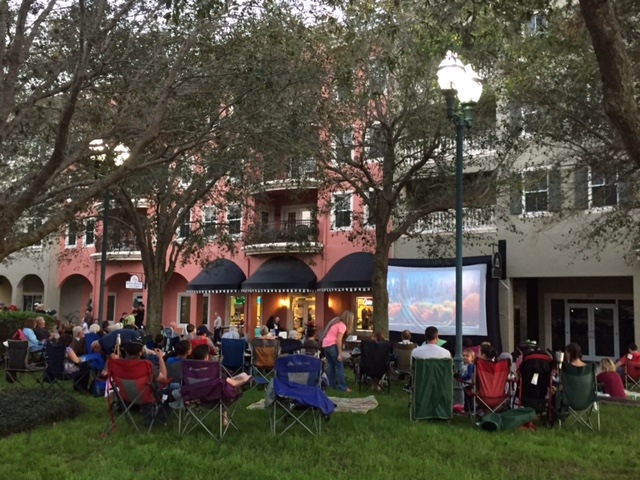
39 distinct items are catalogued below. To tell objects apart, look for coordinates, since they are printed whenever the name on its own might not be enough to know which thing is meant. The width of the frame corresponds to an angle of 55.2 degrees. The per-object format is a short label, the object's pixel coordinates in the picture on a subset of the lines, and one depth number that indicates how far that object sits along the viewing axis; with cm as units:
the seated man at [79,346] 1155
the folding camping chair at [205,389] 761
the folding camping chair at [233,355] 1182
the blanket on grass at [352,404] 949
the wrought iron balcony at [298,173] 1588
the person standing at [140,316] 2624
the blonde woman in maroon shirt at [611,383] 993
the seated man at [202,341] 1175
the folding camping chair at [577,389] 838
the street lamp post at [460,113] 957
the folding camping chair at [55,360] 1071
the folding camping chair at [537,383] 848
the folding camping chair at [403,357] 1204
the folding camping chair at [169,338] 1535
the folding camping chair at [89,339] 1181
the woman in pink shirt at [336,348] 1183
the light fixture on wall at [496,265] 2045
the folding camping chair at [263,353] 1209
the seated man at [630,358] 1283
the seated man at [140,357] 832
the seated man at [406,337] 1283
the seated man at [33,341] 1307
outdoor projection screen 2092
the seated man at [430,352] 899
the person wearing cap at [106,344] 1121
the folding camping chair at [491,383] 854
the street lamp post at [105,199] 1478
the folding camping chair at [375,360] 1145
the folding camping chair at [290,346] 1248
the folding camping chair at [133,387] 776
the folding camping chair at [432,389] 874
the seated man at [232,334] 1418
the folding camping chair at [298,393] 771
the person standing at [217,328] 2384
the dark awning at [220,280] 2639
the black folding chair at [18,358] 1149
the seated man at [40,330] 1452
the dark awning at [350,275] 2281
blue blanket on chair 766
